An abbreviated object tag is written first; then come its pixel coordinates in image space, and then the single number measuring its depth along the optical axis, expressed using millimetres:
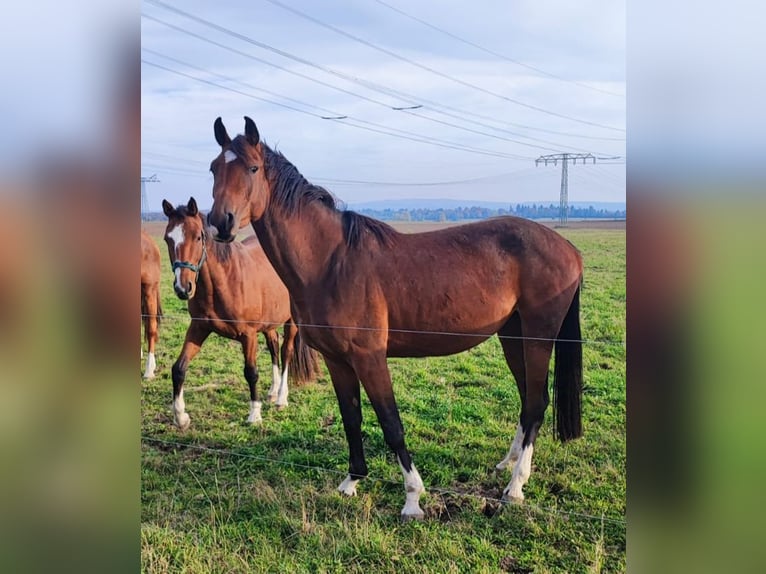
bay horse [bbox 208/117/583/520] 2373
